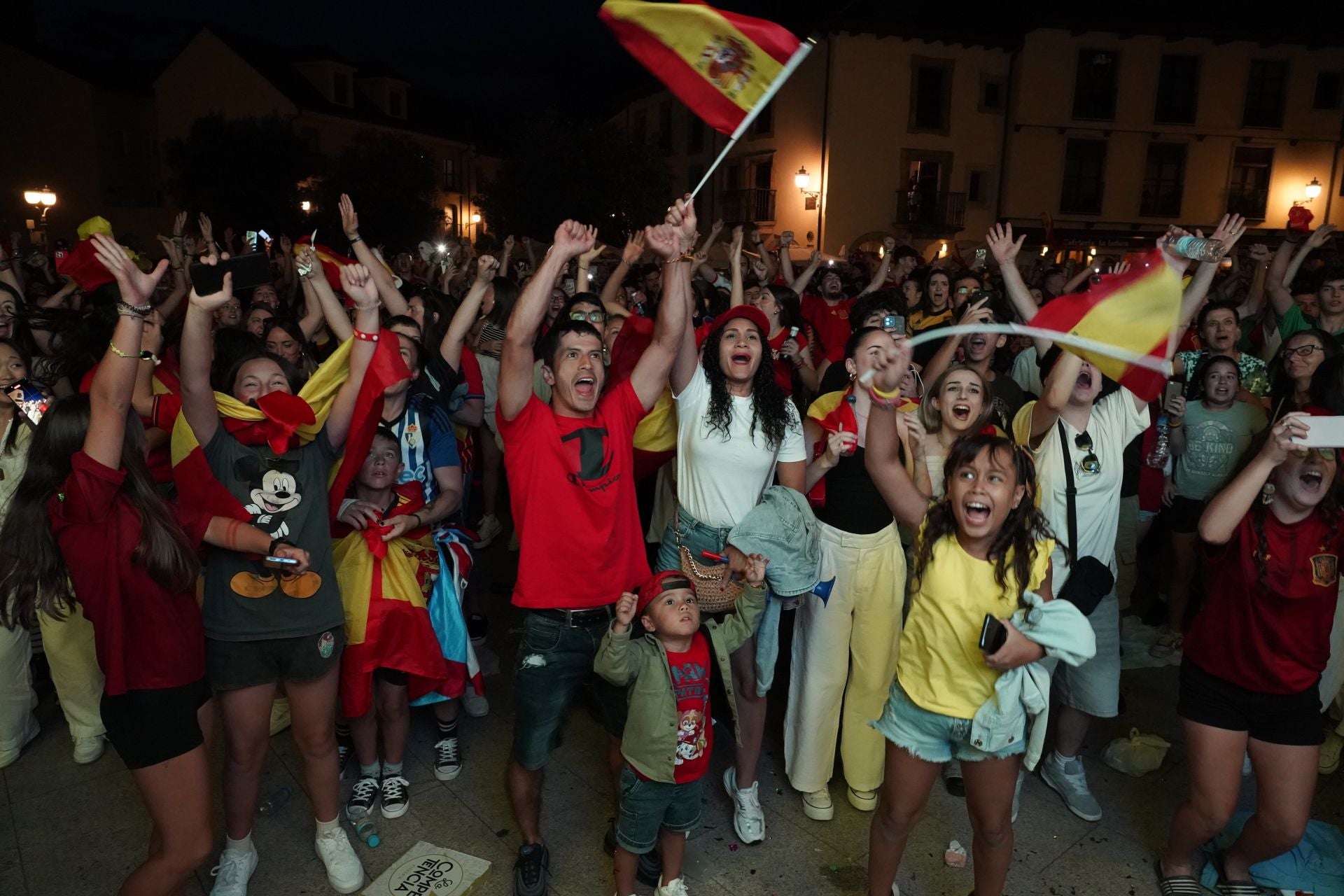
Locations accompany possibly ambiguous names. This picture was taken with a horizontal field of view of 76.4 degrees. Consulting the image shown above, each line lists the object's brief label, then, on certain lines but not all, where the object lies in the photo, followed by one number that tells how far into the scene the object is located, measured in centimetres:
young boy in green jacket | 295
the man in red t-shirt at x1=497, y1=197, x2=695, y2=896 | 312
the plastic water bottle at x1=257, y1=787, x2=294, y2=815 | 364
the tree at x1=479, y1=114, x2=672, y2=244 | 2666
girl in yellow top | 271
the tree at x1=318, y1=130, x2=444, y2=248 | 2995
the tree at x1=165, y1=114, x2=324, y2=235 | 2669
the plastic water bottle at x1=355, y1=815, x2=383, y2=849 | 344
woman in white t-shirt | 338
